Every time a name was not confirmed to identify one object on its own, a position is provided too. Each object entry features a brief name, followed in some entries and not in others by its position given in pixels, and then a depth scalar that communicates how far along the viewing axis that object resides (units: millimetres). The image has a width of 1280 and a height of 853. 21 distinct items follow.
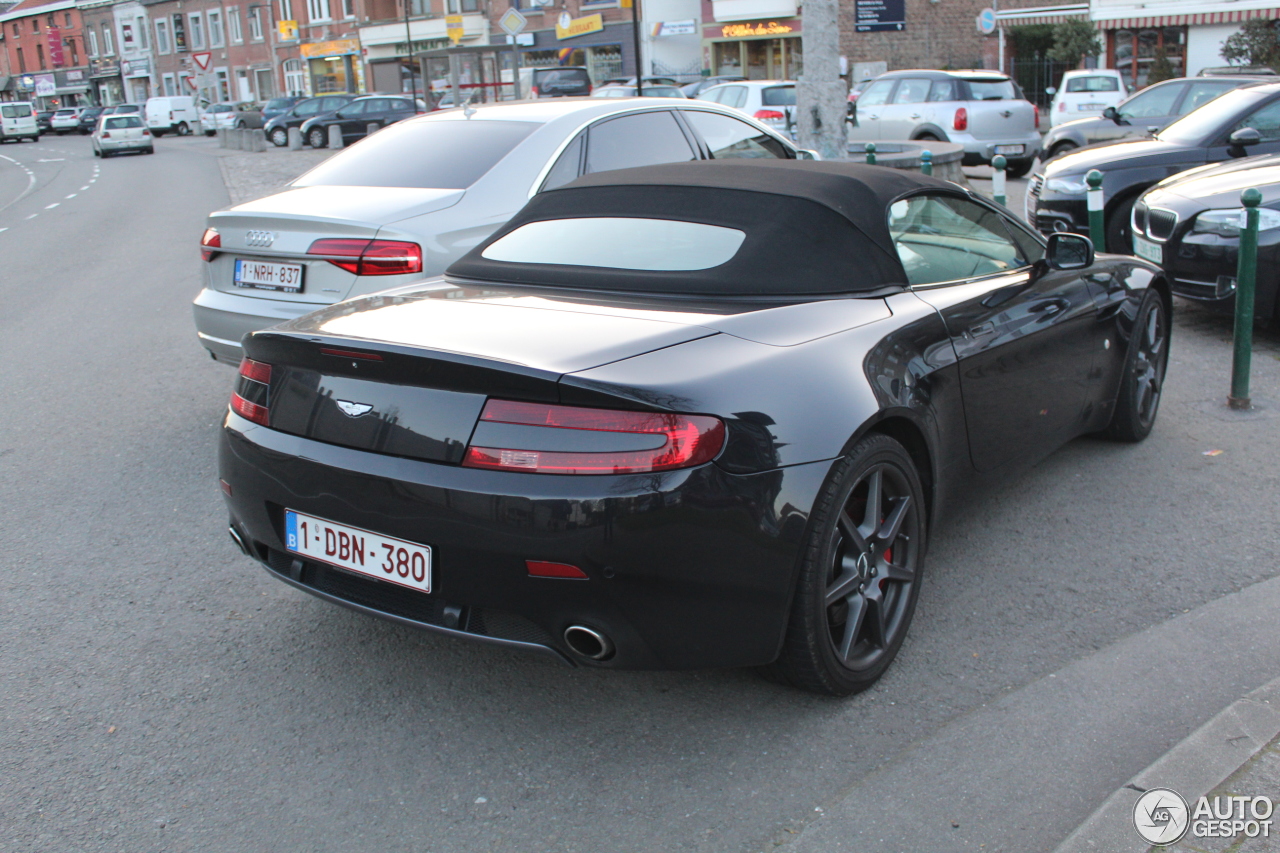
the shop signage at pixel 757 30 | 43375
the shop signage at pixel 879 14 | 39031
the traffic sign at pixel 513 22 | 23438
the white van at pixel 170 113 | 57844
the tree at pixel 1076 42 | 34531
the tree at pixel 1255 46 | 29516
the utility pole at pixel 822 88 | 13383
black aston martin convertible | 2590
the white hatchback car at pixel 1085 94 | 21688
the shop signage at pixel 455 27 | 37819
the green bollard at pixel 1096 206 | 6699
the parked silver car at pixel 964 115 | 17625
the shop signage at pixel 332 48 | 60375
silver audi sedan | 5117
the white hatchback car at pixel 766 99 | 21225
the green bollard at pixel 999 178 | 9867
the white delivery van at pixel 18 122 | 57406
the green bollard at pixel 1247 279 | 5352
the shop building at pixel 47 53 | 90875
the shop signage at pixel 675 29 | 45625
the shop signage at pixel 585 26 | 47625
